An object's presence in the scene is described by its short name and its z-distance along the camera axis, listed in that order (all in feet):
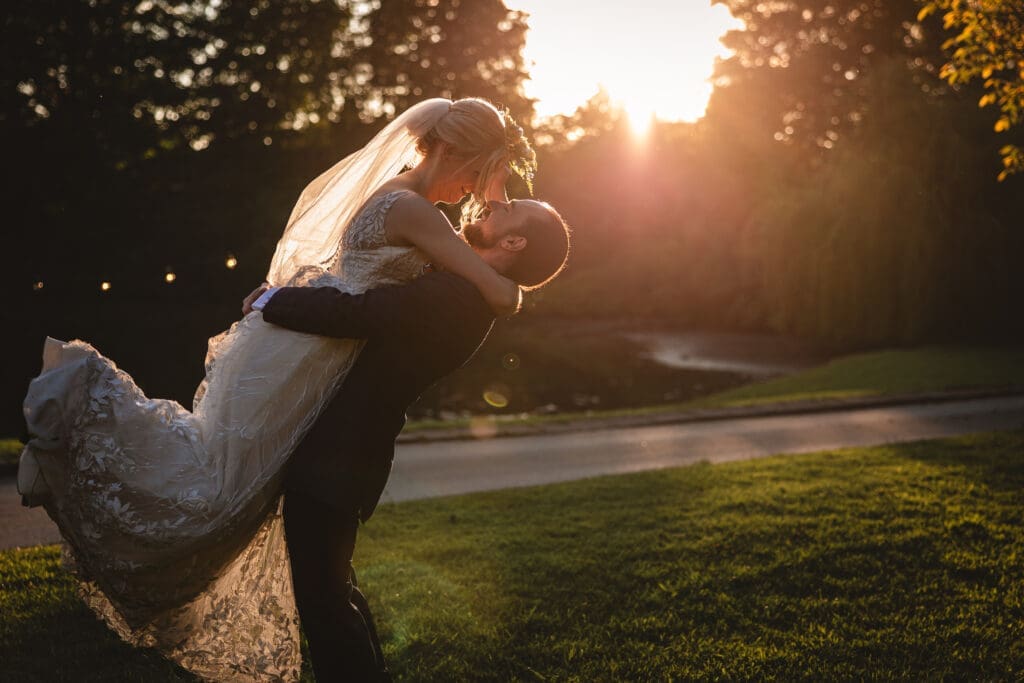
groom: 7.80
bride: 7.99
